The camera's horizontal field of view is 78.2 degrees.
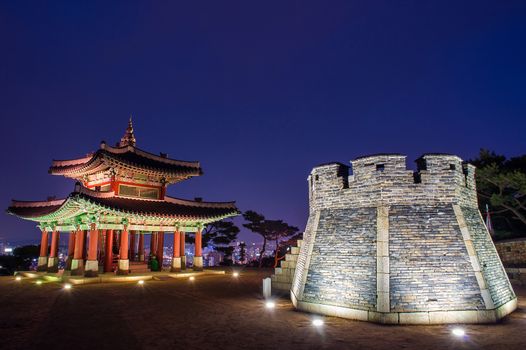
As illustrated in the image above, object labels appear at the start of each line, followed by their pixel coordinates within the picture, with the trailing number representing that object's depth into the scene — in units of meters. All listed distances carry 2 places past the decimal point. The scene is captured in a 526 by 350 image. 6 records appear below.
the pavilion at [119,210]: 17.23
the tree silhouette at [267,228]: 34.28
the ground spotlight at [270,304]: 9.87
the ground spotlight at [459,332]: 6.65
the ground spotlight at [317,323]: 7.47
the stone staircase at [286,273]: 13.41
